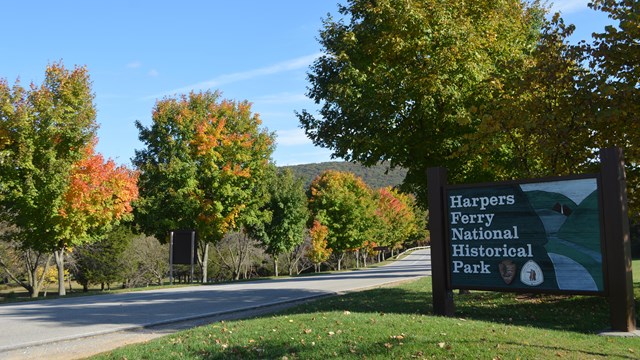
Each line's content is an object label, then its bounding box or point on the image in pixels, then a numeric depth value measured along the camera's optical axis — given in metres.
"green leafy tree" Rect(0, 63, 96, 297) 21.36
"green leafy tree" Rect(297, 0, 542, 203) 14.55
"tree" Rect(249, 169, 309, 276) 44.53
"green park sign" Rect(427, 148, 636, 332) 9.05
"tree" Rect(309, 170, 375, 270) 57.62
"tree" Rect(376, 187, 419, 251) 77.12
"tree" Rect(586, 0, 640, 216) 11.13
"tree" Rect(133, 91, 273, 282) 32.25
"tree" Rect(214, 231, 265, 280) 47.69
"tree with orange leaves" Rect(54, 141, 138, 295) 22.64
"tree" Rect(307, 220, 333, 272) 54.22
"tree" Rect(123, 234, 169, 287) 44.89
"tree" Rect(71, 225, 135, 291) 43.88
